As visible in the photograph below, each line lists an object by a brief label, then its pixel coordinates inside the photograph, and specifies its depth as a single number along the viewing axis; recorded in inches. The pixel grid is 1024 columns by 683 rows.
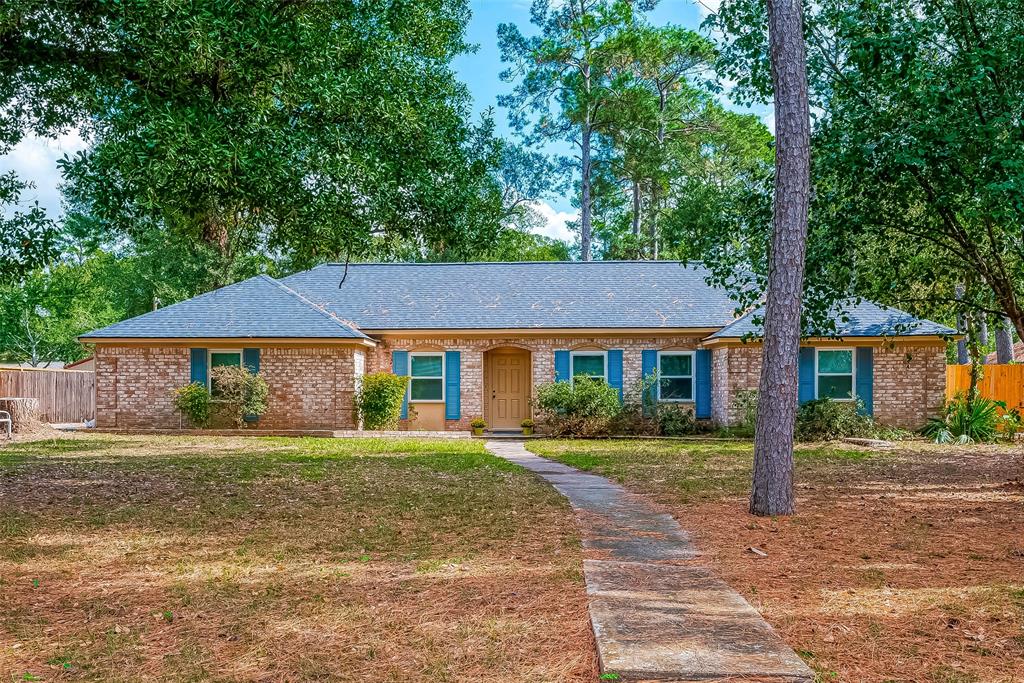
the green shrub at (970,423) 688.4
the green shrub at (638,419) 768.9
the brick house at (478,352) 761.6
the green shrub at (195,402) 762.8
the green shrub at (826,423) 708.7
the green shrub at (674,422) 767.1
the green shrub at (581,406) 746.8
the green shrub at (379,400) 768.3
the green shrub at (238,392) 757.3
